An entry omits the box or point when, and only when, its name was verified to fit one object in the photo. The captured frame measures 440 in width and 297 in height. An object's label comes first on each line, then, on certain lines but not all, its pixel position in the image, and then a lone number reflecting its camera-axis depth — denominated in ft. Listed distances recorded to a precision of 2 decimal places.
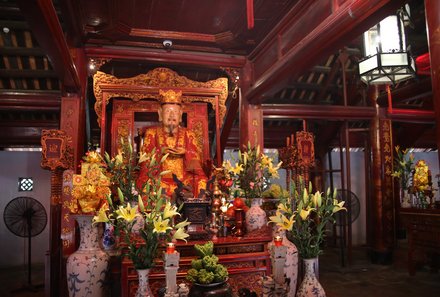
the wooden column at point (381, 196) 20.53
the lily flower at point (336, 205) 6.67
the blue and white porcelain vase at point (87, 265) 9.15
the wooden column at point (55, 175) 12.84
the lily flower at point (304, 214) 6.55
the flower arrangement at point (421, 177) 18.61
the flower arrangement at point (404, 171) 19.70
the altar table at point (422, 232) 16.60
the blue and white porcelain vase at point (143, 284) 6.70
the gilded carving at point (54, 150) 12.89
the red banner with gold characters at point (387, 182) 20.63
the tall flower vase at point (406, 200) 19.76
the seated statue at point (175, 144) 17.74
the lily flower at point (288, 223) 6.53
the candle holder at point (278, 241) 7.01
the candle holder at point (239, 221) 12.34
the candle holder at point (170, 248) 6.66
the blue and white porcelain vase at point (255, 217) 12.34
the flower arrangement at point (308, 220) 6.58
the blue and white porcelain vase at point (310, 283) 6.32
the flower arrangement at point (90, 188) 9.59
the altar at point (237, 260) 9.61
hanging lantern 12.58
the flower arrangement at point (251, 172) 12.88
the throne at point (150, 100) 17.83
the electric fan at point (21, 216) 19.57
